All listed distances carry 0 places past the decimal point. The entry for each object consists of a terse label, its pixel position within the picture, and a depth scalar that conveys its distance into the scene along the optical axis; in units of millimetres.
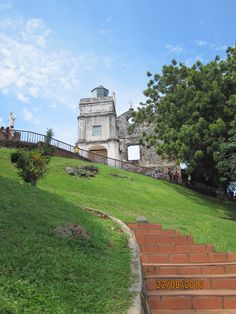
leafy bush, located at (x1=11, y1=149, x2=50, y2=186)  7842
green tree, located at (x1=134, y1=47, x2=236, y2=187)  11726
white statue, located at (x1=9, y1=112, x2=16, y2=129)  19744
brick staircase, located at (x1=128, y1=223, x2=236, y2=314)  3609
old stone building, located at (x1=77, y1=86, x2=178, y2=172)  23588
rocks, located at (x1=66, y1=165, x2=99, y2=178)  12774
